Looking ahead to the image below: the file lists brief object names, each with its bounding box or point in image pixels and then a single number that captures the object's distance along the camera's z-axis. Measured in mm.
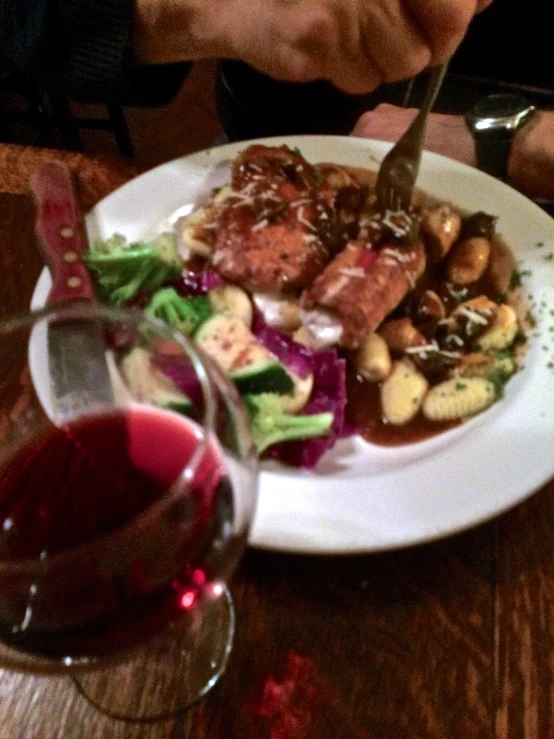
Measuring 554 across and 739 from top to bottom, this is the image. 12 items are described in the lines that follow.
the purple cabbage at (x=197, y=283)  492
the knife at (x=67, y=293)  327
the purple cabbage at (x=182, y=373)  279
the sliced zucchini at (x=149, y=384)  296
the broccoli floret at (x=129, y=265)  455
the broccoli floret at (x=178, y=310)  444
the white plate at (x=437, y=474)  351
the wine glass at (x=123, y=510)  242
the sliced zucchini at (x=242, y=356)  410
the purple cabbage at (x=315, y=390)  405
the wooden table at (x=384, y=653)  330
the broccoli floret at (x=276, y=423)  397
